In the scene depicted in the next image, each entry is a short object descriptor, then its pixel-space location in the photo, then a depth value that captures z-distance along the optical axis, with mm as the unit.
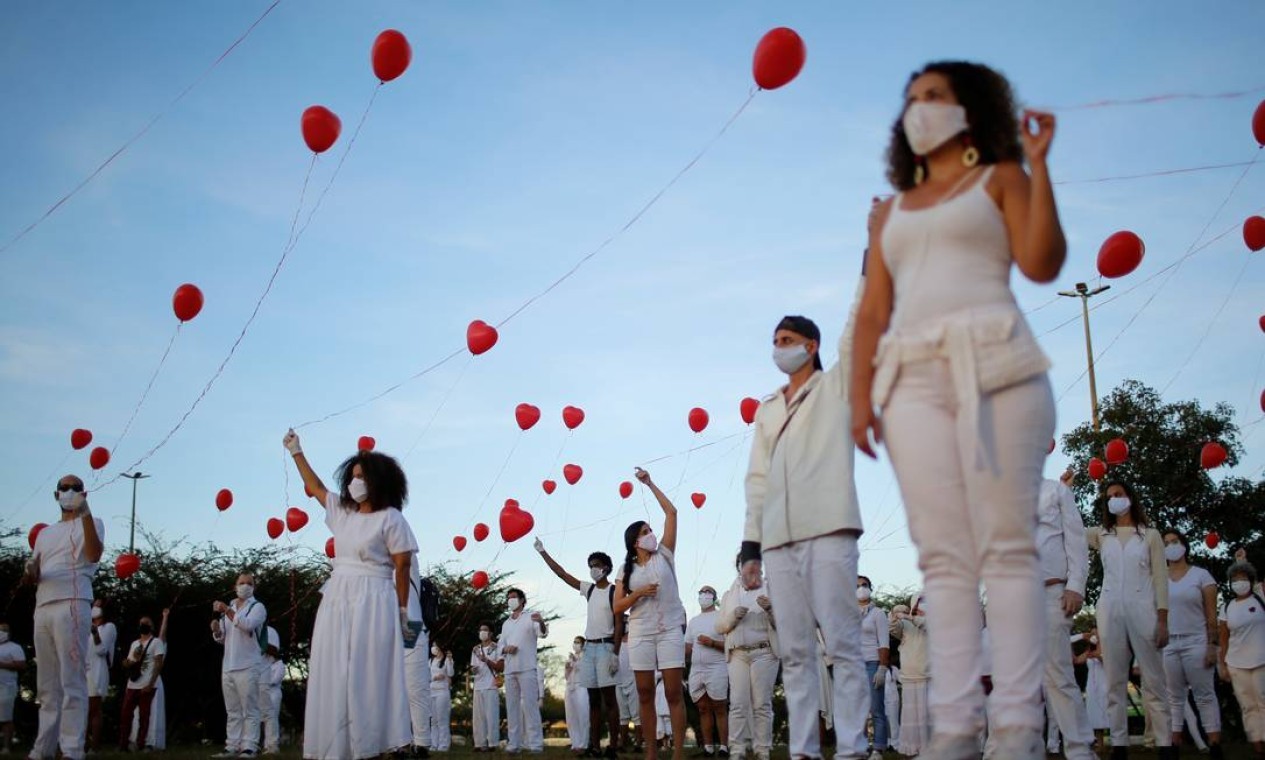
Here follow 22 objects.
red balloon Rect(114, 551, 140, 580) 18598
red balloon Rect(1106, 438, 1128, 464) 17219
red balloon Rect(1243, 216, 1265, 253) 12312
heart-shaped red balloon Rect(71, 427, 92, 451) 16172
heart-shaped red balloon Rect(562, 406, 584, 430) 19719
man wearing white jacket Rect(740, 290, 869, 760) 6059
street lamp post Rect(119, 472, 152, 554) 44662
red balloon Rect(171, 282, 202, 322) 12719
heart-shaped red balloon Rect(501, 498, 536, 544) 18000
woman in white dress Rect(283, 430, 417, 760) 8156
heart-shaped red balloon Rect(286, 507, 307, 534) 20938
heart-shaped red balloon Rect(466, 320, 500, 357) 14414
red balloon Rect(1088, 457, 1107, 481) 18438
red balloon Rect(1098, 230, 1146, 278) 11352
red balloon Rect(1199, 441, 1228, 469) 17516
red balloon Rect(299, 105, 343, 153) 10930
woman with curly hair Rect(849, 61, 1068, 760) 3410
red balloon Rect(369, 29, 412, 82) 10852
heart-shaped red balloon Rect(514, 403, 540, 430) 18188
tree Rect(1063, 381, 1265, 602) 33375
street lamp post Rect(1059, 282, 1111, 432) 36375
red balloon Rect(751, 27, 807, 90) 10117
